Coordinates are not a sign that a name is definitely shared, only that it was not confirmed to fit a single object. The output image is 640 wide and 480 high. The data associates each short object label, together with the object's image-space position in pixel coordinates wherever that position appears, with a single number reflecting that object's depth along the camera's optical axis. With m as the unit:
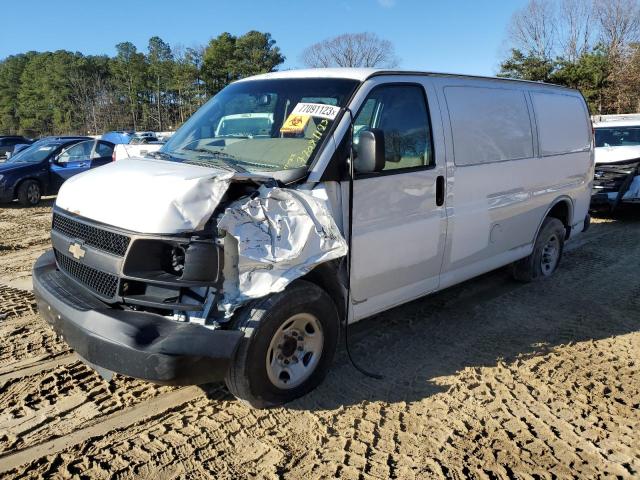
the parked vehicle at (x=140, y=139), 27.37
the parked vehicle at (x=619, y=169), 10.59
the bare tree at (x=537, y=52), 41.89
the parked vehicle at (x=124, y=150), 7.99
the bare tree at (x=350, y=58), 58.66
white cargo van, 2.94
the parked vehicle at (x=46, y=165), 12.78
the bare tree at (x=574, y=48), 43.22
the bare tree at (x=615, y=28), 41.56
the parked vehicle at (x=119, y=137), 26.58
